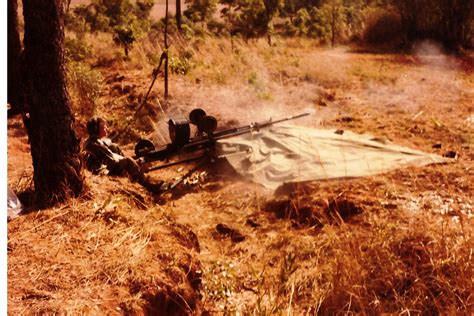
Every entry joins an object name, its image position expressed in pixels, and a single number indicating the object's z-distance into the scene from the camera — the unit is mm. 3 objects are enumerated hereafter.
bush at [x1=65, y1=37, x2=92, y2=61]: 10384
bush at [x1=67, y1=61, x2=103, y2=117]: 7551
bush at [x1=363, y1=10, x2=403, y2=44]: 15648
